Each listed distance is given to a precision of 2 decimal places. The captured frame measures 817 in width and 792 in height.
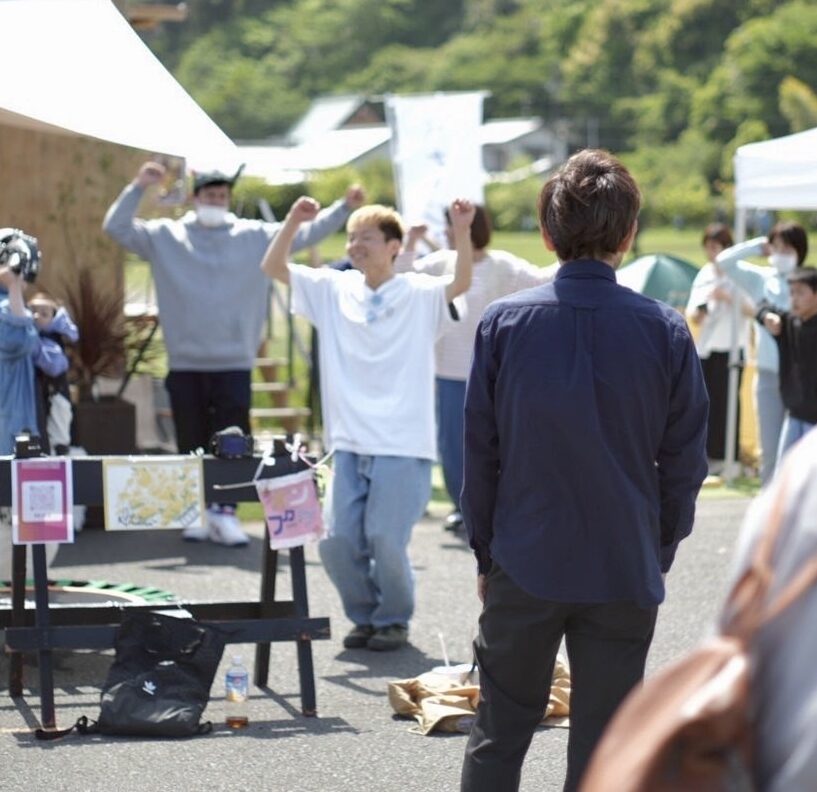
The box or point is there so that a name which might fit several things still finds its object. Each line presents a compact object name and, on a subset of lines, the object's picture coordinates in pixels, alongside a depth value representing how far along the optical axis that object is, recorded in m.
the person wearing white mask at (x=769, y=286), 10.99
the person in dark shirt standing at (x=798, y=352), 9.80
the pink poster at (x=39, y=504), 6.20
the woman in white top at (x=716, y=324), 12.68
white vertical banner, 12.66
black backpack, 6.01
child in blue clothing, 7.72
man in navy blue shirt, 3.99
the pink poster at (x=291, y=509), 6.48
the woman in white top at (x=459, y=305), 9.06
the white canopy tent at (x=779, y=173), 9.20
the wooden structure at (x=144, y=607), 6.12
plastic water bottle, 6.54
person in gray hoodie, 9.59
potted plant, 10.97
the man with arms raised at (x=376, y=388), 7.13
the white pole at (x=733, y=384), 12.42
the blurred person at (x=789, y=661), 2.02
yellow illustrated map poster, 6.38
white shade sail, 5.32
